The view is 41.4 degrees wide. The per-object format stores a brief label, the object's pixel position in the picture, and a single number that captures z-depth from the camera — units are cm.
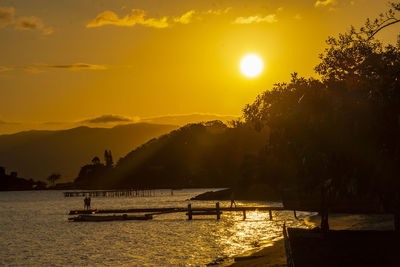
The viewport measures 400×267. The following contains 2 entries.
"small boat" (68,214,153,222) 7894
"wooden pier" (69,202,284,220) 7229
